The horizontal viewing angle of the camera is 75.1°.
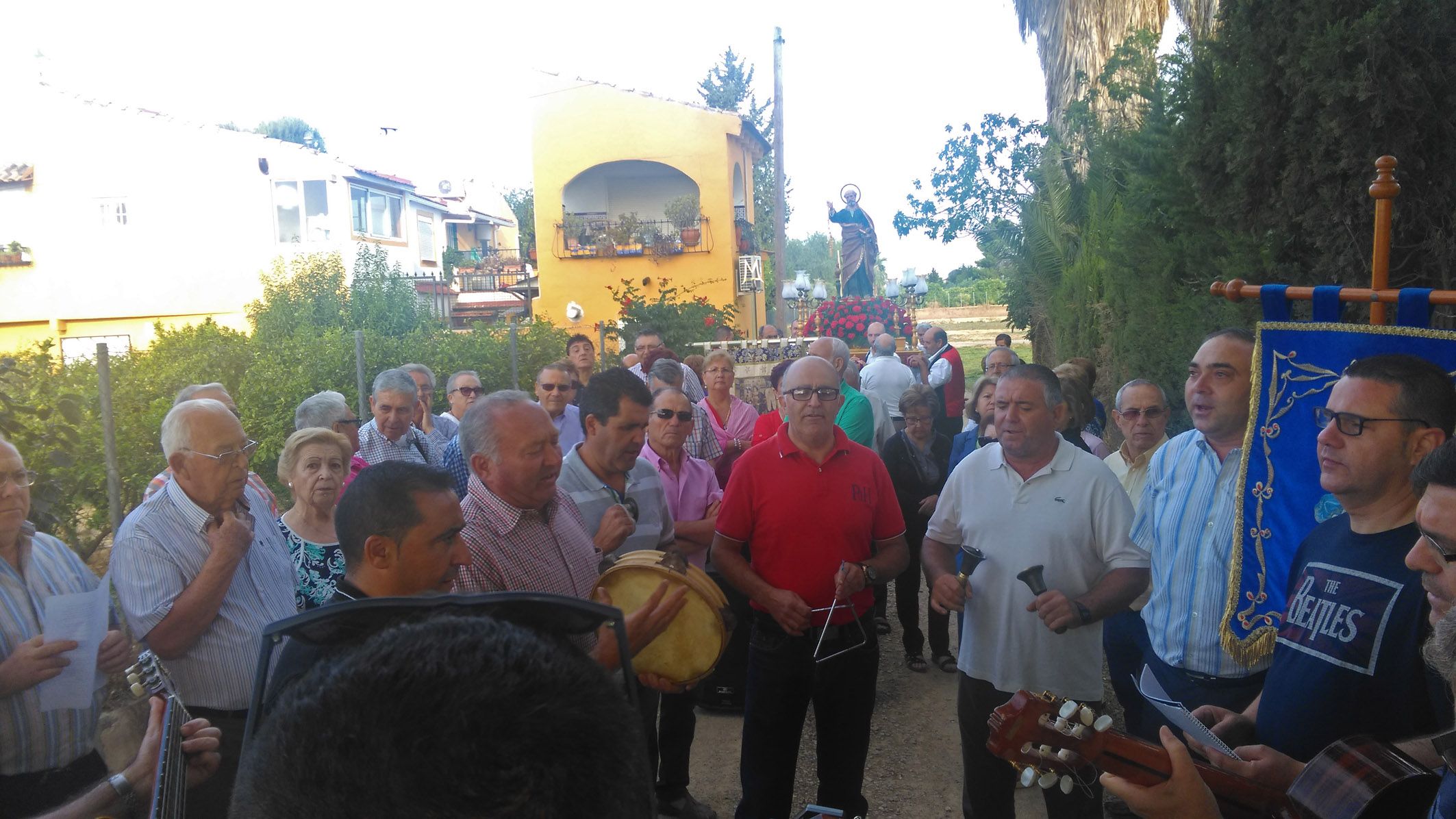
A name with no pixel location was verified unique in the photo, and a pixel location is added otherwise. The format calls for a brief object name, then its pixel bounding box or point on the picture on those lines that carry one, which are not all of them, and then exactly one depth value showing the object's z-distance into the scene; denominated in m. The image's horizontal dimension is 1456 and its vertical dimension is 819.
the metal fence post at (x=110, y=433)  4.52
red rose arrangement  16.05
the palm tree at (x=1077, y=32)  11.32
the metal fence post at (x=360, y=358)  7.36
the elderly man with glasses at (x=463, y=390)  6.94
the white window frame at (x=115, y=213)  24.48
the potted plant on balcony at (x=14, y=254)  22.52
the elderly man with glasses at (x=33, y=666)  2.64
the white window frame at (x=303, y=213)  25.58
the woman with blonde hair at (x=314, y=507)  3.80
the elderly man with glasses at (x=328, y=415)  5.19
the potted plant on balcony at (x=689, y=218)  26.45
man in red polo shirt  4.02
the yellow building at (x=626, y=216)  26.19
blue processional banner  3.34
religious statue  21.98
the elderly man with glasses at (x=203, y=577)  3.06
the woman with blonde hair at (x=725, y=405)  6.89
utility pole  20.59
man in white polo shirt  3.69
